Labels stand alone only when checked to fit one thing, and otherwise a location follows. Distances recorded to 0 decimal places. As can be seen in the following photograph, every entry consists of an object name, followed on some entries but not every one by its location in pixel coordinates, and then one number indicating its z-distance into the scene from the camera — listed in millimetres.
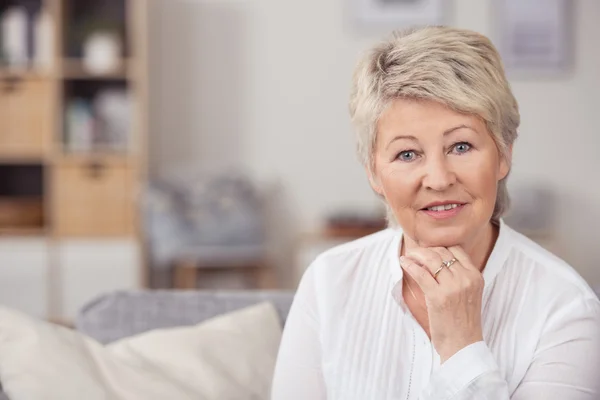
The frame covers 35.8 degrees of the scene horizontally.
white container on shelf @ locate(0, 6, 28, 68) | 4535
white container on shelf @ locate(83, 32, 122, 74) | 4605
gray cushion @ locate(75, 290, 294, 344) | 1750
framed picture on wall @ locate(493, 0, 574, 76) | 5133
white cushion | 1460
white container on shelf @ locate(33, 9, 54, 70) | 4560
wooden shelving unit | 4570
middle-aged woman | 1229
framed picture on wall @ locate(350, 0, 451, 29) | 5066
